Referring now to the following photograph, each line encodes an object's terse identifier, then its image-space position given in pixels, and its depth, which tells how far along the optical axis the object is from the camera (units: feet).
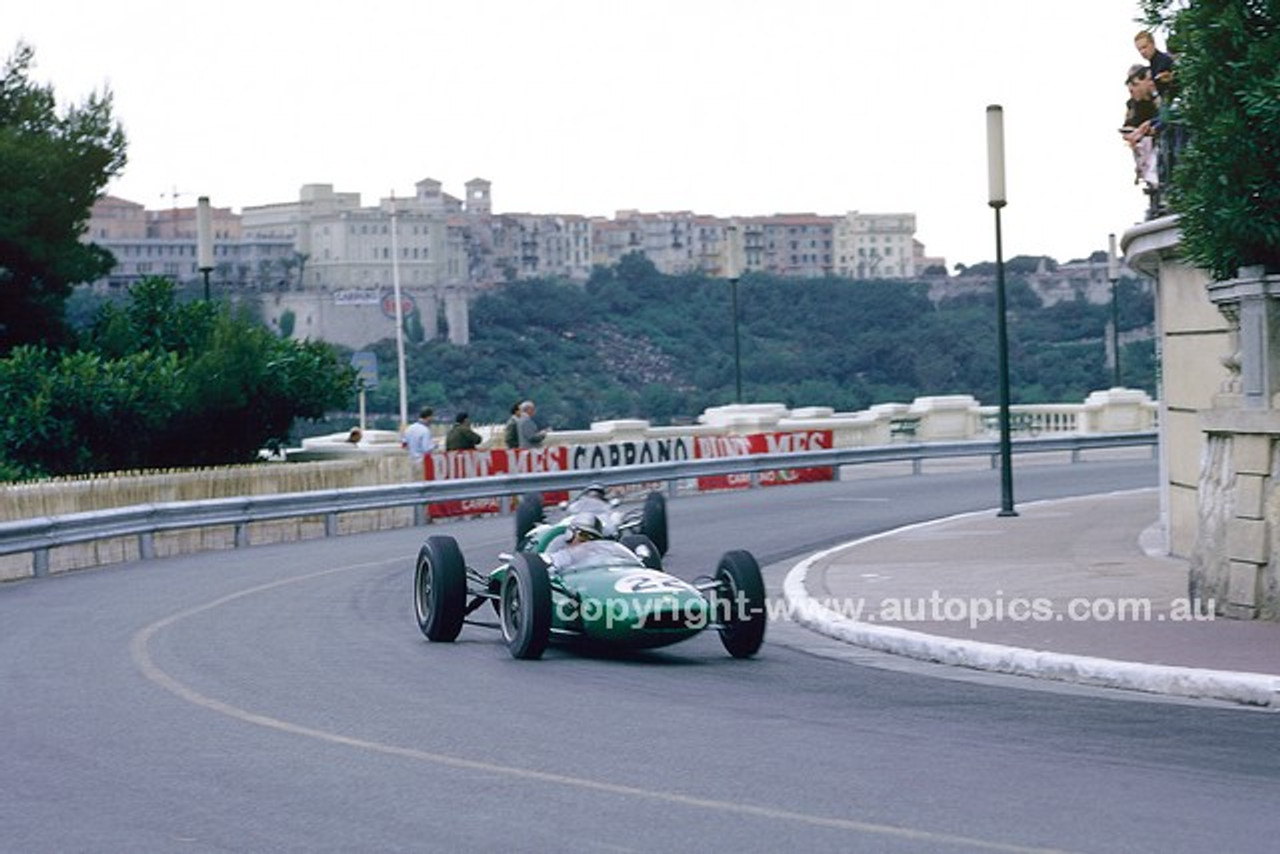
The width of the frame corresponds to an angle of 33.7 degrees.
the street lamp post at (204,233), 116.57
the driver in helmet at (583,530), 52.01
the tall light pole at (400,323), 208.44
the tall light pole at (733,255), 143.84
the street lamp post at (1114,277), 162.71
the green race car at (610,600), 47.55
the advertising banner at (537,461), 111.45
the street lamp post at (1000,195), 88.84
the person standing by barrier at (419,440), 113.60
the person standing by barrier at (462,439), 113.09
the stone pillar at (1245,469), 48.44
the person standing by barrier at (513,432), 112.47
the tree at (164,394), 115.34
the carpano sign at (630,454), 117.91
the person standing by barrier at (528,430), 110.42
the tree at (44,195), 135.95
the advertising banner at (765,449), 126.93
